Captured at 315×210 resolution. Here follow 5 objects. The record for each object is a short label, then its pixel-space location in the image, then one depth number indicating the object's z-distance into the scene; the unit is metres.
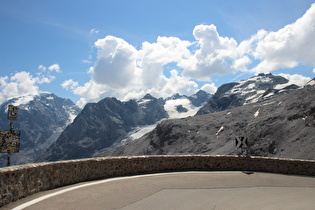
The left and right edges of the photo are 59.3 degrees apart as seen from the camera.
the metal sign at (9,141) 11.28
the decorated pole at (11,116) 11.46
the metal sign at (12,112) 11.99
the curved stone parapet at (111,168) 8.75
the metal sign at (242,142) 18.23
